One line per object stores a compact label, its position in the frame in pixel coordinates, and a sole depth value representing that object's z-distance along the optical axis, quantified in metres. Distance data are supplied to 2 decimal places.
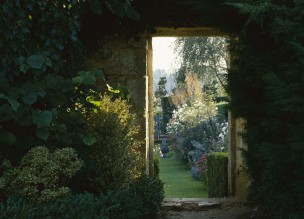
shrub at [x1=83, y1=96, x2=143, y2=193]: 4.93
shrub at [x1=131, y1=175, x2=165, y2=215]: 5.17
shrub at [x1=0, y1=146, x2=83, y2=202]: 3.99
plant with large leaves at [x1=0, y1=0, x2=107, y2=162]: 4.17
